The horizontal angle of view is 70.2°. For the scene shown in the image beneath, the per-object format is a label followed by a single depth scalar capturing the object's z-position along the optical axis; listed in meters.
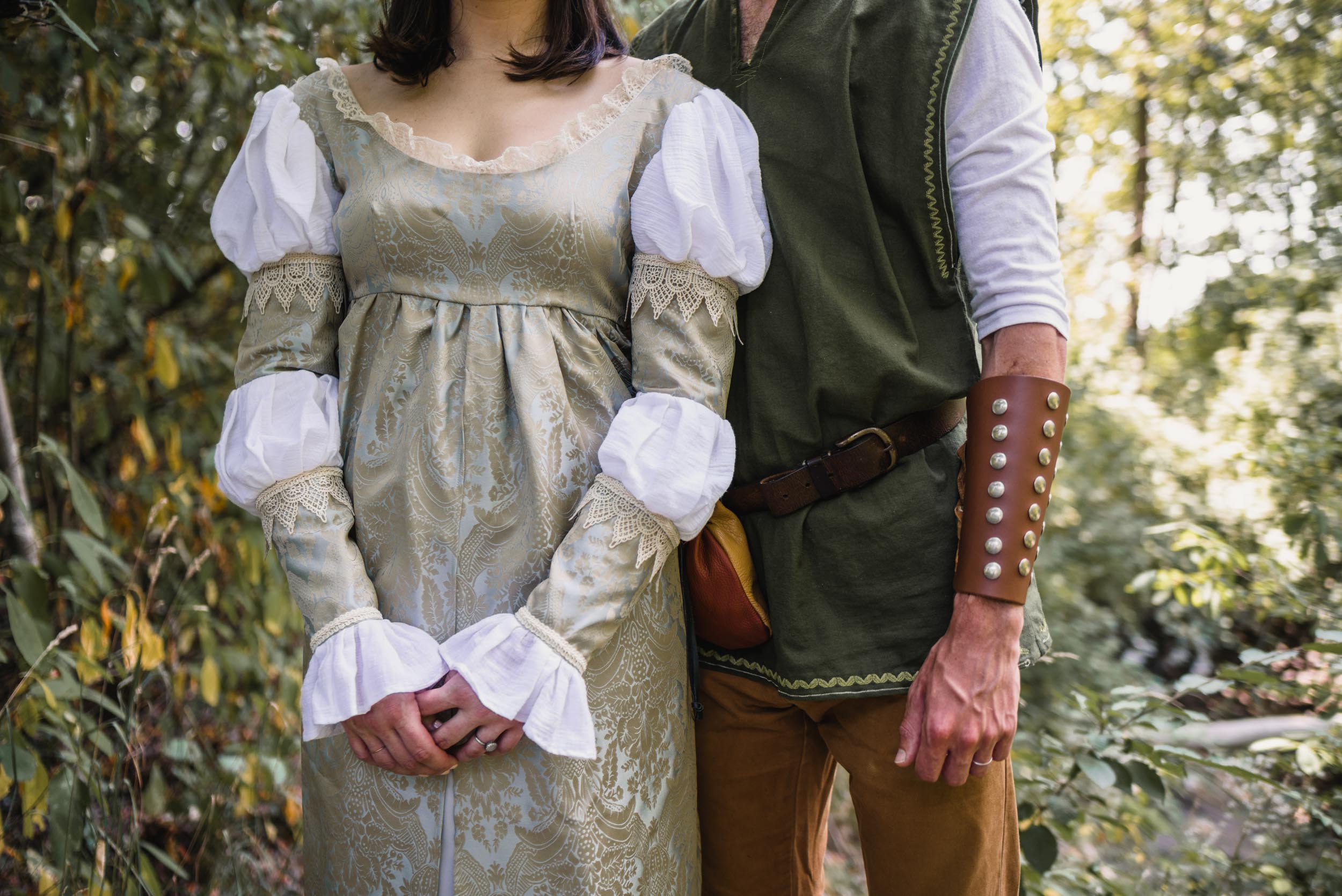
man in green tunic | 1.18
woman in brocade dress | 1.14
